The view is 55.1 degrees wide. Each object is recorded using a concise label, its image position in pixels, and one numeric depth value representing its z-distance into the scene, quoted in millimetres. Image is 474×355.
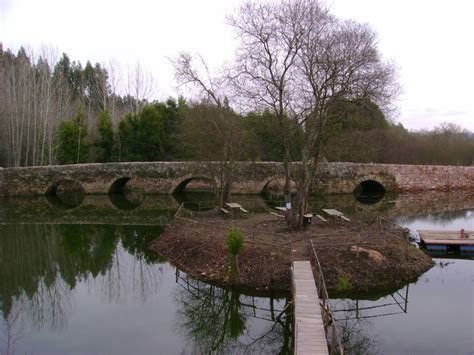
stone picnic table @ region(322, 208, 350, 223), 16984
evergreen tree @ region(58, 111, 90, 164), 41281
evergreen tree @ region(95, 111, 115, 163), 42562
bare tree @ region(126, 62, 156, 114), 49294
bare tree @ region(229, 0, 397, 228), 14367
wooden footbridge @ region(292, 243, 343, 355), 7863
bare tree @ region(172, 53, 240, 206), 20750
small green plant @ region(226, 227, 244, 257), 12359
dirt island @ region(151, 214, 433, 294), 12375
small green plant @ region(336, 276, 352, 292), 11961
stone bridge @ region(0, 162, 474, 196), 34812
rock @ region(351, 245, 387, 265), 12969
